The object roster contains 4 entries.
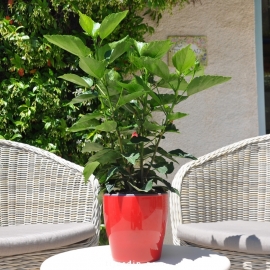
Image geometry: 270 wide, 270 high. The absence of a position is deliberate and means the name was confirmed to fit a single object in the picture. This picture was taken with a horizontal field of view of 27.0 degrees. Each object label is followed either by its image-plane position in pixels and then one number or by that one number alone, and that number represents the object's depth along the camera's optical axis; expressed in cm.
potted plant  166
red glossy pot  170
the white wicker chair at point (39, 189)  271
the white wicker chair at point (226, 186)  264
